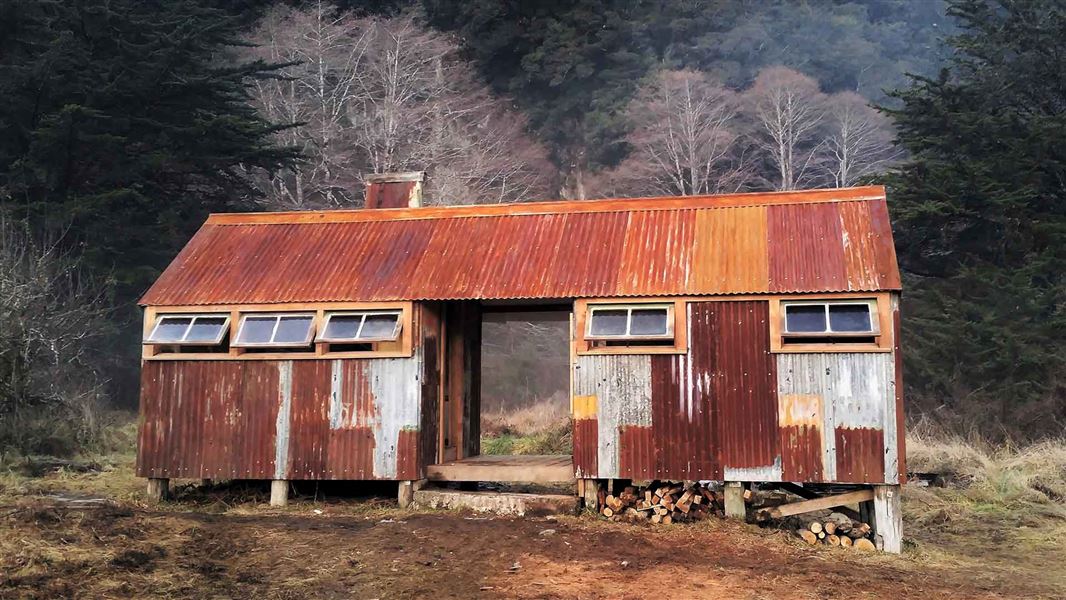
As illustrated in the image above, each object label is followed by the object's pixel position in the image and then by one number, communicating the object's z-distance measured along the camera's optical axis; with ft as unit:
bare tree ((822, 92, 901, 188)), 113.80
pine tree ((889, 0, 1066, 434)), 61.52
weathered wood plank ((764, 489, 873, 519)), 33.19
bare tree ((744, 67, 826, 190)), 114.21
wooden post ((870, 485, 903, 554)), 32.37
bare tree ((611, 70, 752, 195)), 110.63
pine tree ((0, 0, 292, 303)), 69.67
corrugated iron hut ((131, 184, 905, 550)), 33.60
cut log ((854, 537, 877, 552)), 32.35
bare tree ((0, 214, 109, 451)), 52.01
